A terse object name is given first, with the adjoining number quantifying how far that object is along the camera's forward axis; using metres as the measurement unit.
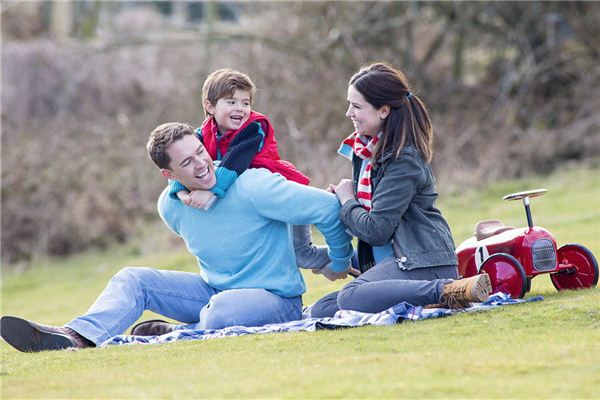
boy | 12.85
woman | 12.41
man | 12.66
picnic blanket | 12.17
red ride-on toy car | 13.00
